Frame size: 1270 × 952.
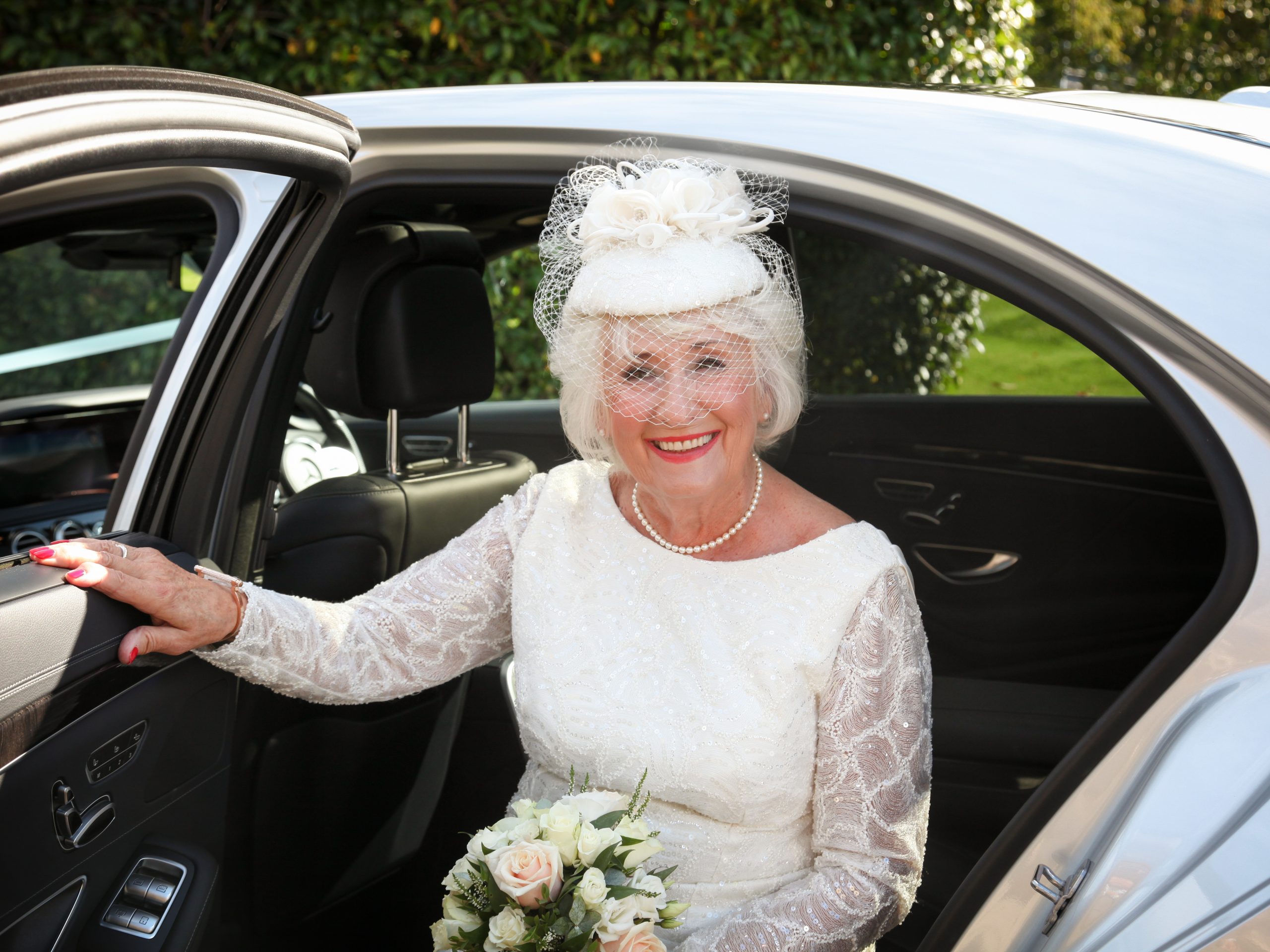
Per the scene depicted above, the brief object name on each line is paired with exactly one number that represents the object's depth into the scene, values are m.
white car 1.07
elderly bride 1.53
